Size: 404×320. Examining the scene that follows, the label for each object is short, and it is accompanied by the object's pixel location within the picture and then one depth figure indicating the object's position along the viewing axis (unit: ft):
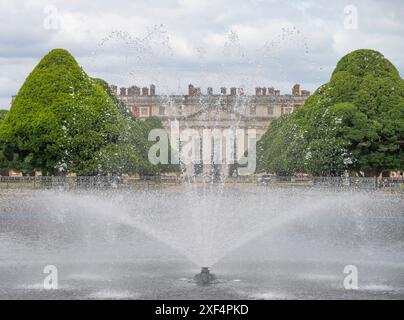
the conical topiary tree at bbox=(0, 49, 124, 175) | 208.23
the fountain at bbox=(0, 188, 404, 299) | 58.75
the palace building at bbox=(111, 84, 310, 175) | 445.78
